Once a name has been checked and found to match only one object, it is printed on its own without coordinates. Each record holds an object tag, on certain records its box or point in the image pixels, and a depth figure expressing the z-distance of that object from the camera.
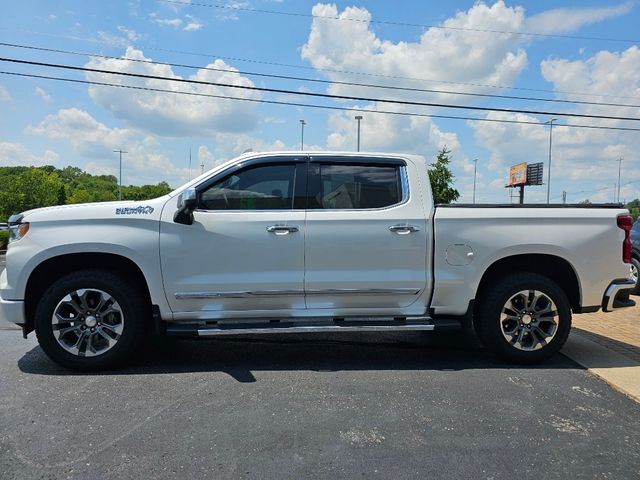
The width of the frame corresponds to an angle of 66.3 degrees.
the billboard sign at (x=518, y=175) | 52.86
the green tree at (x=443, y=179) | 31.22
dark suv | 8.95
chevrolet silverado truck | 4.33
